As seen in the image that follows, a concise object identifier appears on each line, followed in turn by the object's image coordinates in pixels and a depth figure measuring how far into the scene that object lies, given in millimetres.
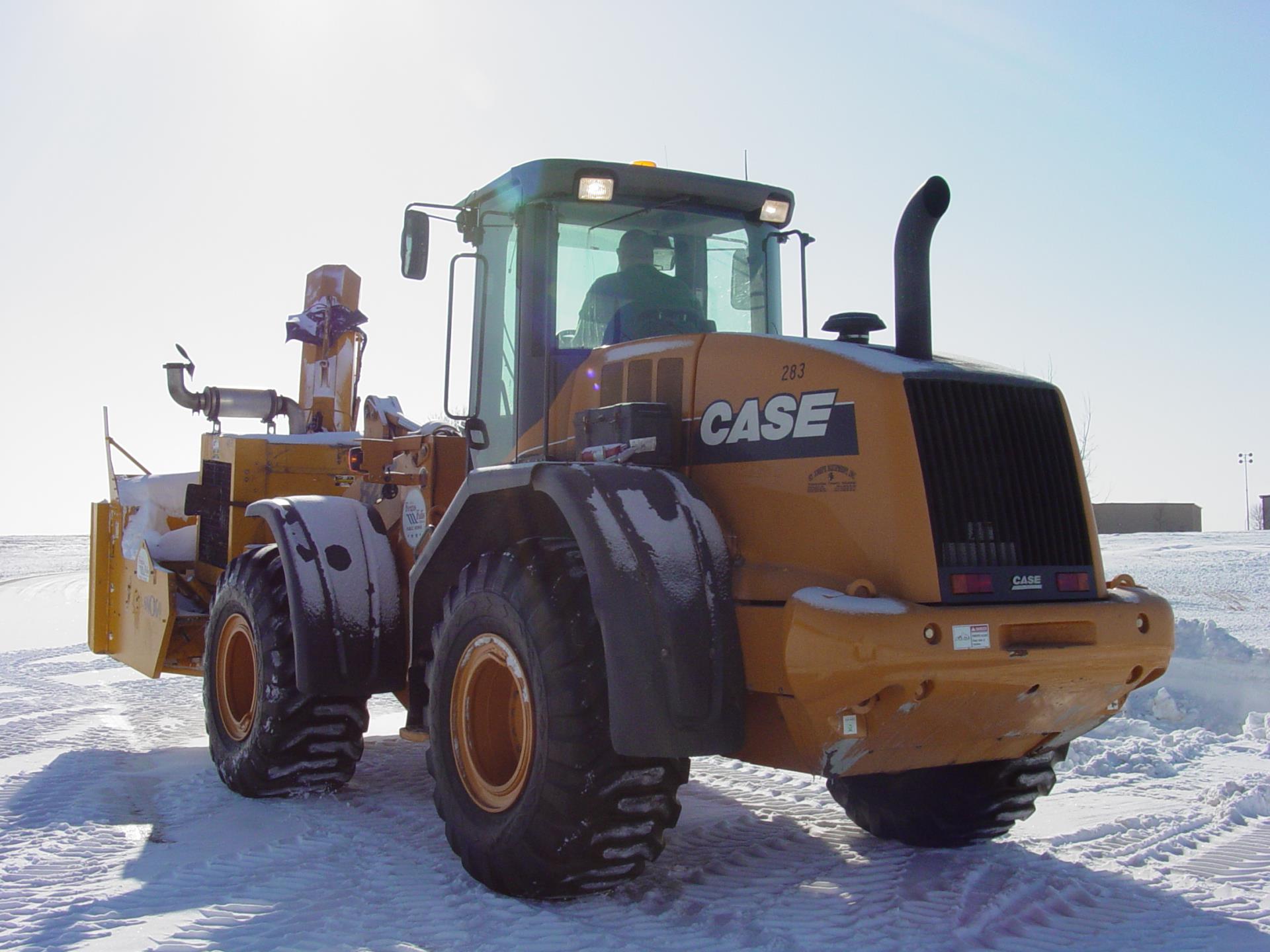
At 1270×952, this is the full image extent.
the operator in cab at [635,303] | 5258
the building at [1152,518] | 34375
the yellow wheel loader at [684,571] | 3838
